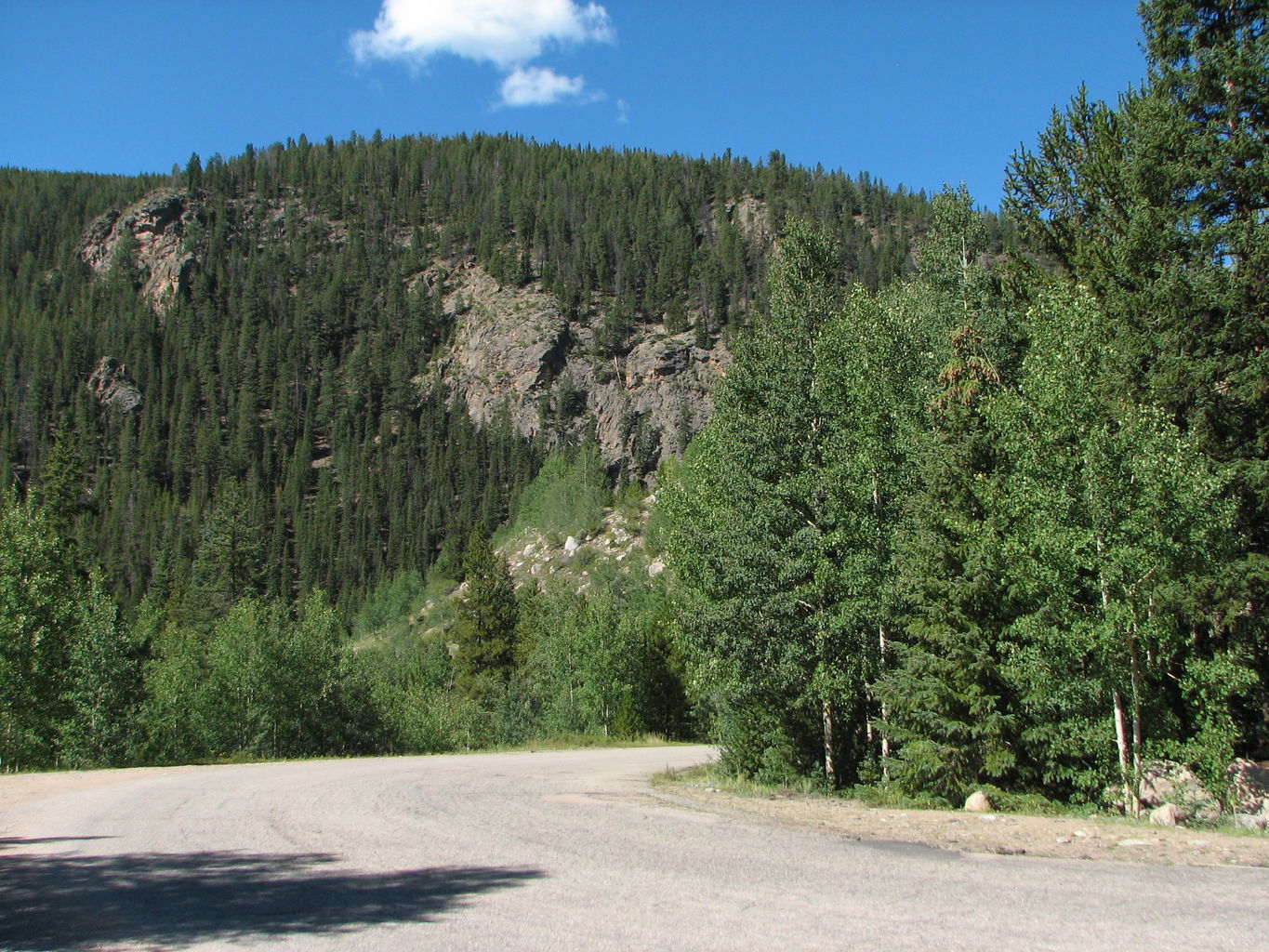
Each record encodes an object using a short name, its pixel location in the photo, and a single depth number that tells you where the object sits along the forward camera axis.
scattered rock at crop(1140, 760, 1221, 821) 14.39
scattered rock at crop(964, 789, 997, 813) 14.95
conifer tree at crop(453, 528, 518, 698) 62.78
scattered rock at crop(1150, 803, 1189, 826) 13.21
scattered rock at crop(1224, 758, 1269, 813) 14.91
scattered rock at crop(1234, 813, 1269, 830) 13.54
